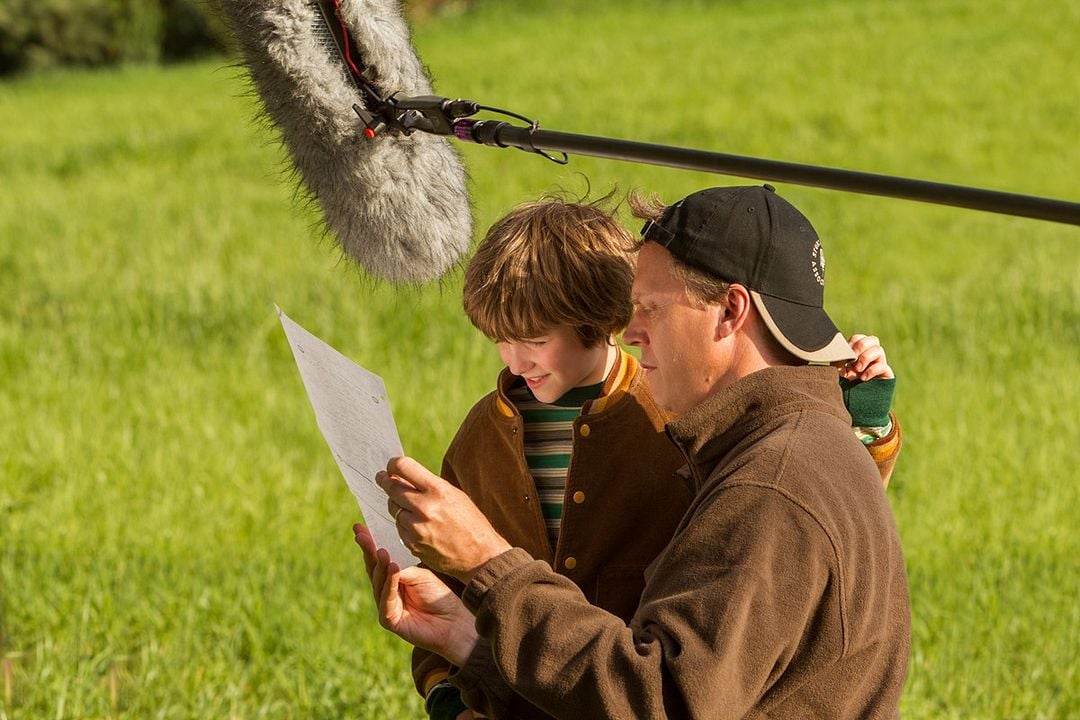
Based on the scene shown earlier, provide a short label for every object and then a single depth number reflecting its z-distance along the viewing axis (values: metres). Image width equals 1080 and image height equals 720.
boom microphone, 3.18
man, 2.83
